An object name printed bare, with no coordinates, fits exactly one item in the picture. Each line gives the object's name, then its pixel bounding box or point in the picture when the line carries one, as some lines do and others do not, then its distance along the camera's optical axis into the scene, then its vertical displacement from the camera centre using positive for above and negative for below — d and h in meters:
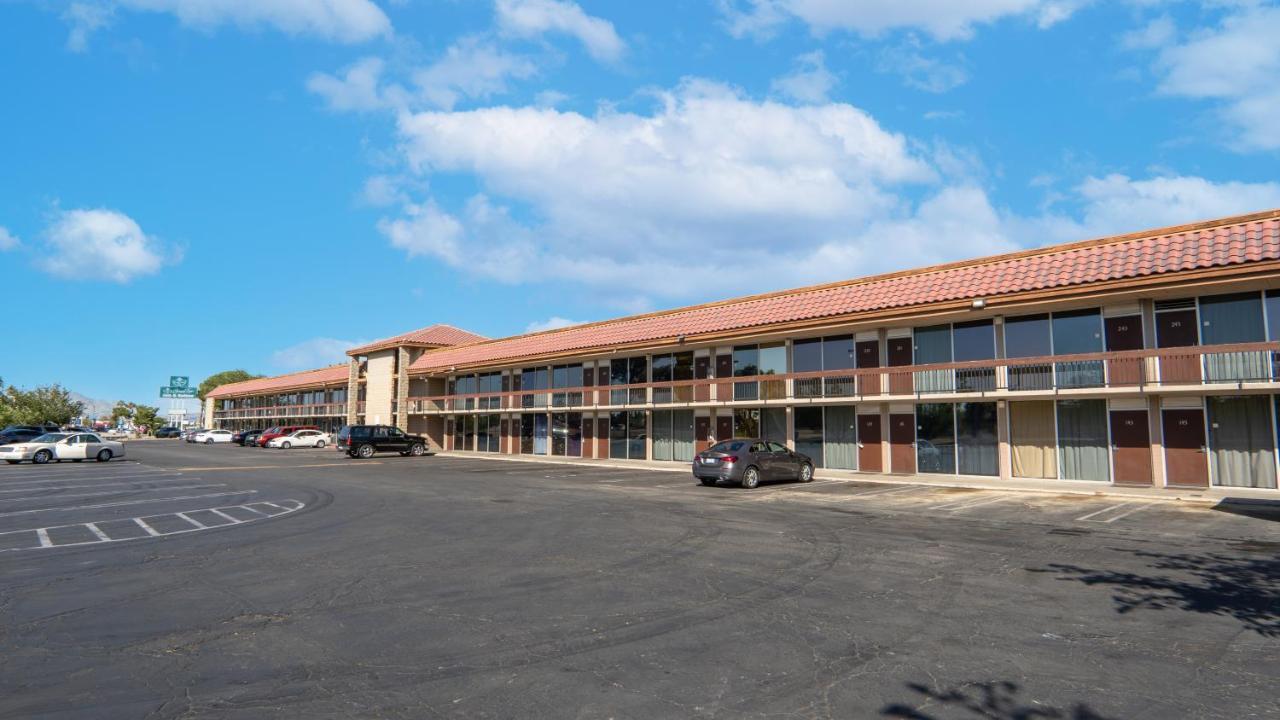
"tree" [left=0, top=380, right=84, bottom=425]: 72.69 +1.84
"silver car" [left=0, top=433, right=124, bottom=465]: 35.34 -1.40
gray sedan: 21.47 -1.46
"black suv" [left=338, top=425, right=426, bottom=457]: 41.41 -1.30
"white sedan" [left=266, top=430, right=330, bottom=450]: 56.47 -1.63
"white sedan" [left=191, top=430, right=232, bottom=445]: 71.69 -1.60
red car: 56.94 -1.01
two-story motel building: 19.30 +1.62
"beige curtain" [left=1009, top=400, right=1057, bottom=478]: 22.56 -0.83
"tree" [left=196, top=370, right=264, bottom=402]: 131.62 +7.89
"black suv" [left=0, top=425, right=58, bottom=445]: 46.62 -0.71
